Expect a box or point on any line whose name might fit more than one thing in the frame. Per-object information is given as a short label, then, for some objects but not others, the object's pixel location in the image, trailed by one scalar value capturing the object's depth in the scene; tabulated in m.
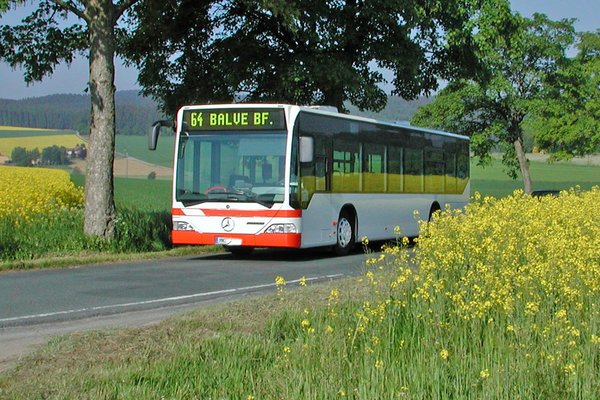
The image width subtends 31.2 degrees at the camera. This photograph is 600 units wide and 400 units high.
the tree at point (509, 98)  61.09
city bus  19.67
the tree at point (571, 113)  59.97
